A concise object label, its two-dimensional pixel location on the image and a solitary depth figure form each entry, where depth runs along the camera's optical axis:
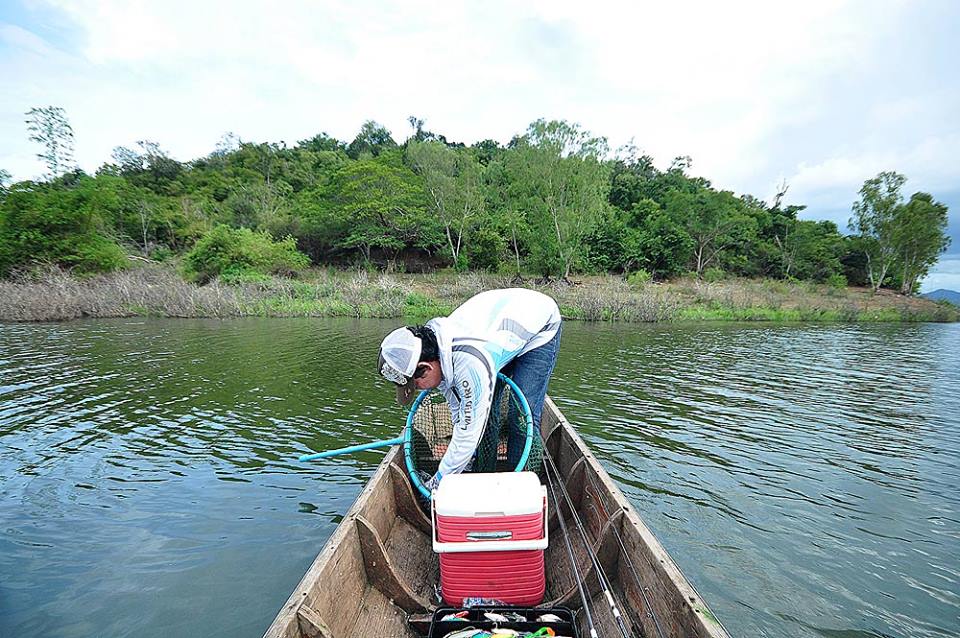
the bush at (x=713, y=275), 43.00
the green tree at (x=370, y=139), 68.44
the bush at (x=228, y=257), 33.69
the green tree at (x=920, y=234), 38.81
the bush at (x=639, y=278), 38.34
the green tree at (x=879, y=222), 40.12
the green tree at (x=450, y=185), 40.47
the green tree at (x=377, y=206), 41.22
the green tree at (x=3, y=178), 30.13
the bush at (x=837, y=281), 43.36
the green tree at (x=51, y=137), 32.34
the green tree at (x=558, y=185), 34.44
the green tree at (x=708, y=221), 45.00
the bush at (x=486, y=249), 41.00
